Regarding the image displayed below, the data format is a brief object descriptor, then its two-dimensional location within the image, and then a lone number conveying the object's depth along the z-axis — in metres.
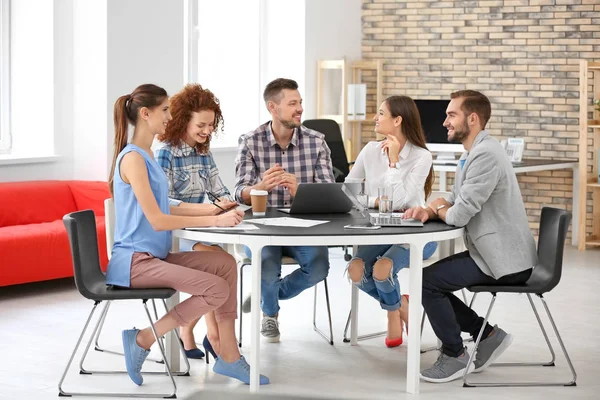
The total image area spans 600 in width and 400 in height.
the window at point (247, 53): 8.41
